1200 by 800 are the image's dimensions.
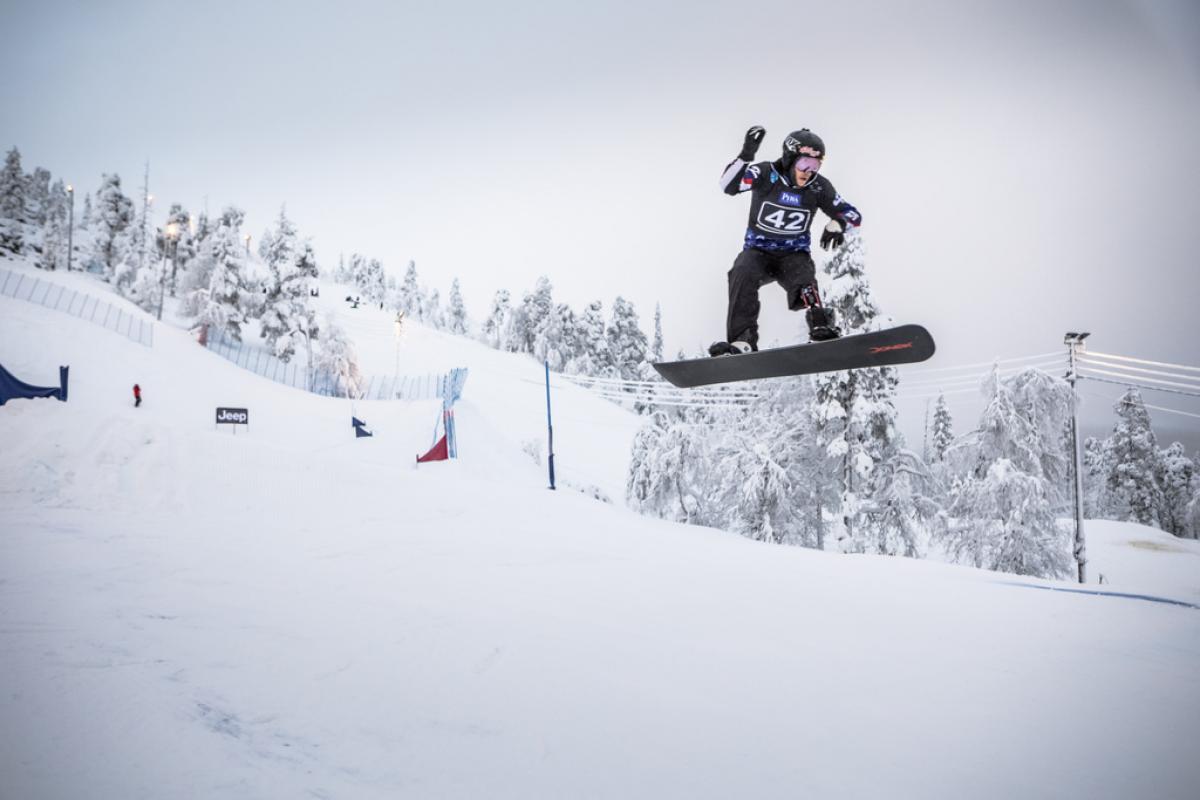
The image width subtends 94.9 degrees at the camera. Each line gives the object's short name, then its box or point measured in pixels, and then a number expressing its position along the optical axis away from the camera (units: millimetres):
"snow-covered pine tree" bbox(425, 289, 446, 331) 93788
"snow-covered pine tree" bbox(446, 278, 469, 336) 94438
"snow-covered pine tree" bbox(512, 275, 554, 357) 67812
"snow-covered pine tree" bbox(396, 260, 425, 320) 94125
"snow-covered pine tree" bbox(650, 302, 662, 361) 74938
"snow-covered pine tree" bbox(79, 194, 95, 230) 73381
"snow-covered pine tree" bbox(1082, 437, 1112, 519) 35719
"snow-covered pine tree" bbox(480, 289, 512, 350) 87438
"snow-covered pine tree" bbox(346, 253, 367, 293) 102938
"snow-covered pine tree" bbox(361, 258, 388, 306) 97875
